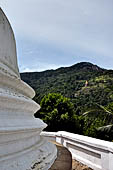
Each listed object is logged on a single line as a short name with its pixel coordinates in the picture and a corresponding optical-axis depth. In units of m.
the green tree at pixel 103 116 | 11.31
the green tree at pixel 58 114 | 15.56
